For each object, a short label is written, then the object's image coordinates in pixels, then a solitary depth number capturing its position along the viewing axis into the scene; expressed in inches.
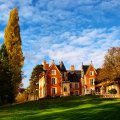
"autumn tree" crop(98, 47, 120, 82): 1503.7
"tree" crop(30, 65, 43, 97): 2422.7
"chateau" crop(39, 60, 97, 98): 1947.0
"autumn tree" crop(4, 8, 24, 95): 1348.2
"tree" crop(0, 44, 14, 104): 1267.5
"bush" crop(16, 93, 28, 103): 1906.3
